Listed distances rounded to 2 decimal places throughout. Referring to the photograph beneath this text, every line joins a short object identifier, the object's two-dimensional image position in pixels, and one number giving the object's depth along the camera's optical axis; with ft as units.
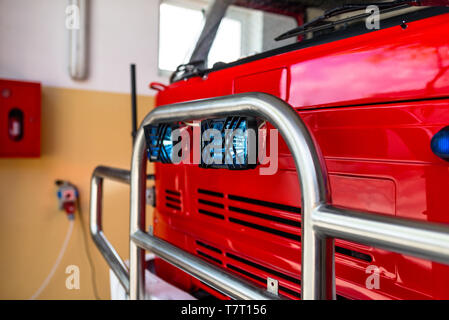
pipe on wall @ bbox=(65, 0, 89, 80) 7.59
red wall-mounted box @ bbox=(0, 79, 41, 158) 6.87
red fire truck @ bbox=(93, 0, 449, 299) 1.81
